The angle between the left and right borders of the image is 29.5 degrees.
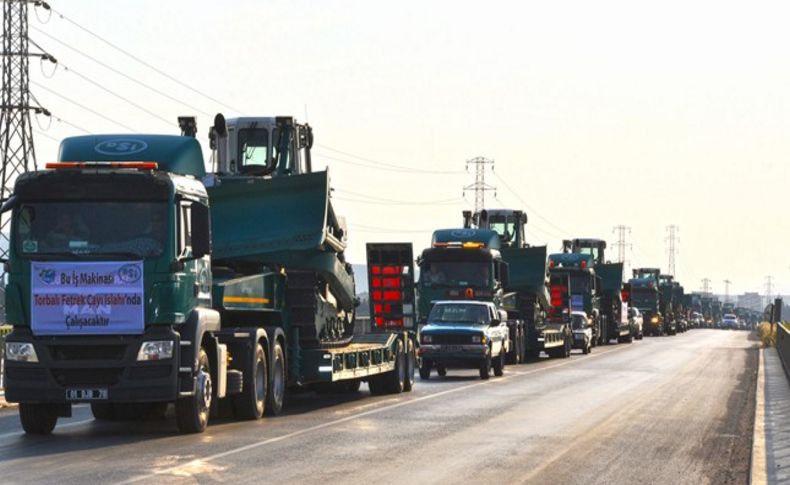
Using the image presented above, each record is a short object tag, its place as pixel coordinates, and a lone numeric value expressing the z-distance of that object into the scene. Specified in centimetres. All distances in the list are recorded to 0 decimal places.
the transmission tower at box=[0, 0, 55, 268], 4956
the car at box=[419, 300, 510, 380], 3659
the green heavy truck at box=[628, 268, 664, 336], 9494
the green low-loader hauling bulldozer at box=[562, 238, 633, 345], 7200
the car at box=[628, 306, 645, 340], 7807
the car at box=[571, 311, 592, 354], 5725
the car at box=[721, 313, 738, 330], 18112
